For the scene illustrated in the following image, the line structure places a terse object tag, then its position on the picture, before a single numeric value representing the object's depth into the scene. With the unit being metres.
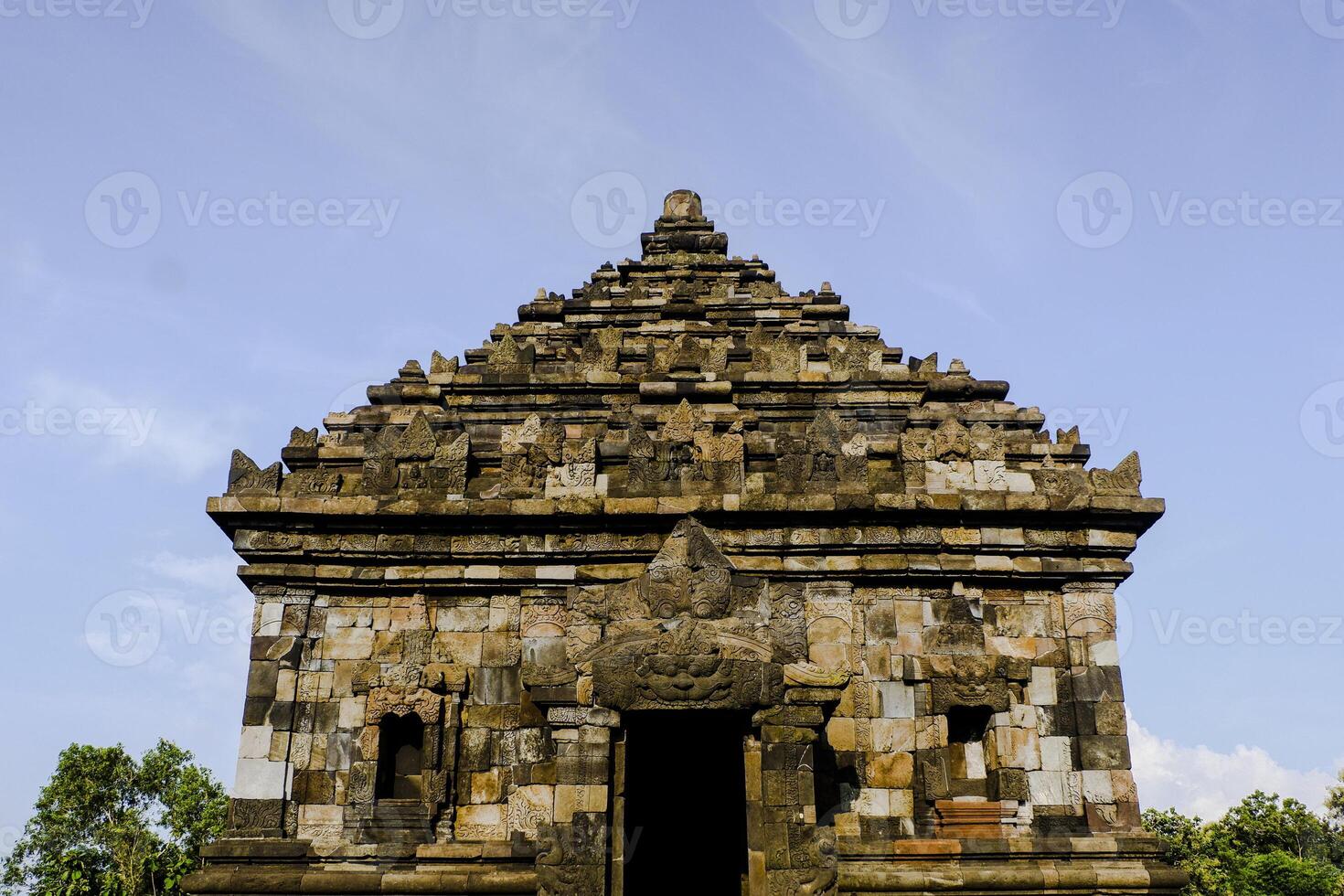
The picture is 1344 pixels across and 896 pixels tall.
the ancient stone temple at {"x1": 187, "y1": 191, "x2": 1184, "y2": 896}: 11.27
